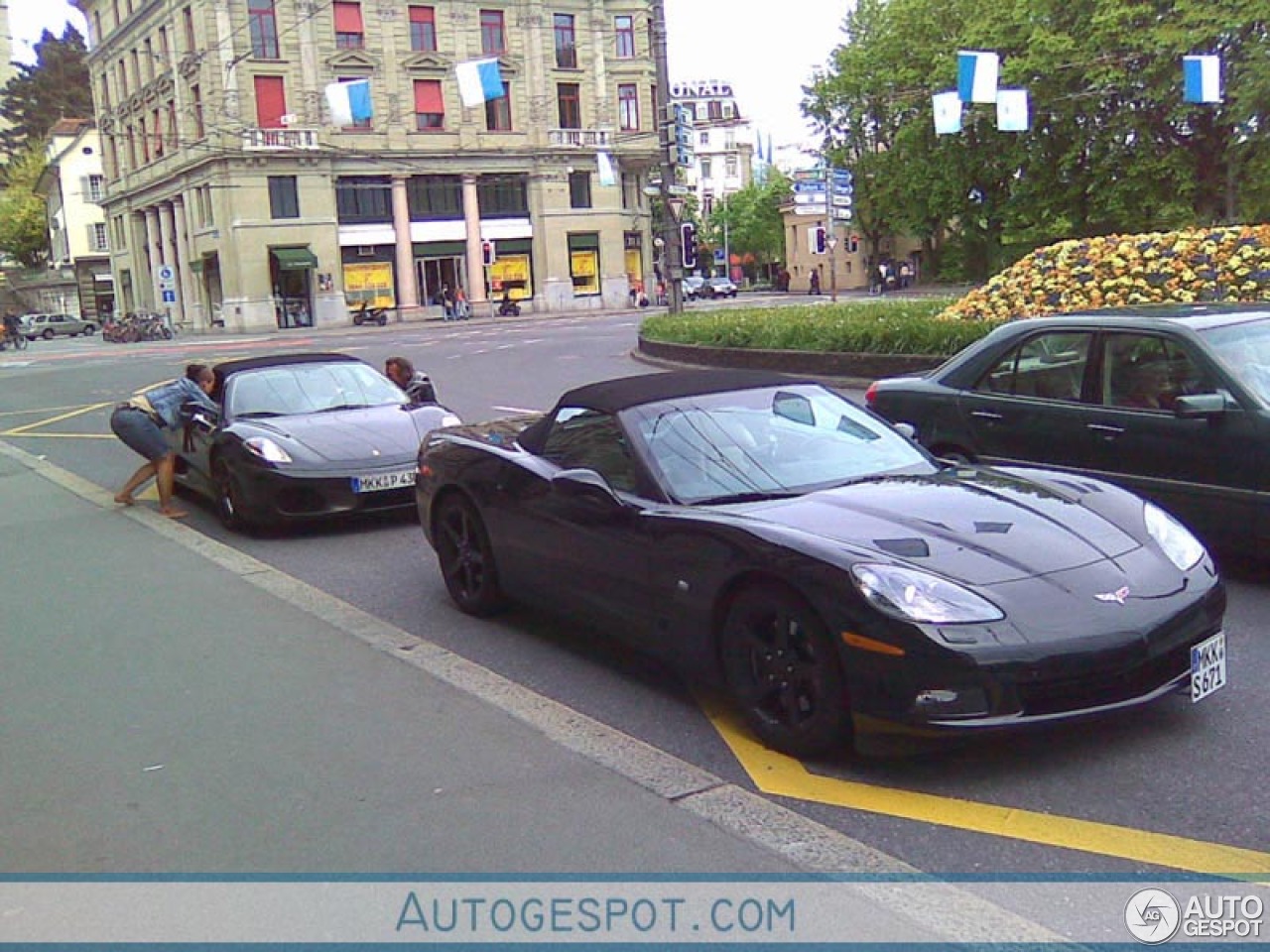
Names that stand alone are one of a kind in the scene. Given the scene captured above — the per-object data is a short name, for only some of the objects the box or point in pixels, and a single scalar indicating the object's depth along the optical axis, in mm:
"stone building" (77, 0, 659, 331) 56594
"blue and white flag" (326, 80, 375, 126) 34719
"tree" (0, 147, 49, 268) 100750
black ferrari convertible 9000
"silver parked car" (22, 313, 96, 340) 70000
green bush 15906
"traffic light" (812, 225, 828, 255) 31859
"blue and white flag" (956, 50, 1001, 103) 25375
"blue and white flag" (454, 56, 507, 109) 30891
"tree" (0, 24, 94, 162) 104938
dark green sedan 6430
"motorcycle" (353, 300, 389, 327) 58438
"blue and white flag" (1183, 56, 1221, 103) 26219
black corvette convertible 4027
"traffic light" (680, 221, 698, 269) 25359
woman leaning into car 10383
